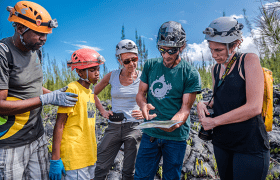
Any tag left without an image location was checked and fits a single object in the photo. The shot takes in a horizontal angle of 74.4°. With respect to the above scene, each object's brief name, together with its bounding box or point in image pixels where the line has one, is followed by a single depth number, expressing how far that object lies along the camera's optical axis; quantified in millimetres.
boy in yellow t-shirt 2053
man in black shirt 1840
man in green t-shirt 2166
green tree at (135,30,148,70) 8259
